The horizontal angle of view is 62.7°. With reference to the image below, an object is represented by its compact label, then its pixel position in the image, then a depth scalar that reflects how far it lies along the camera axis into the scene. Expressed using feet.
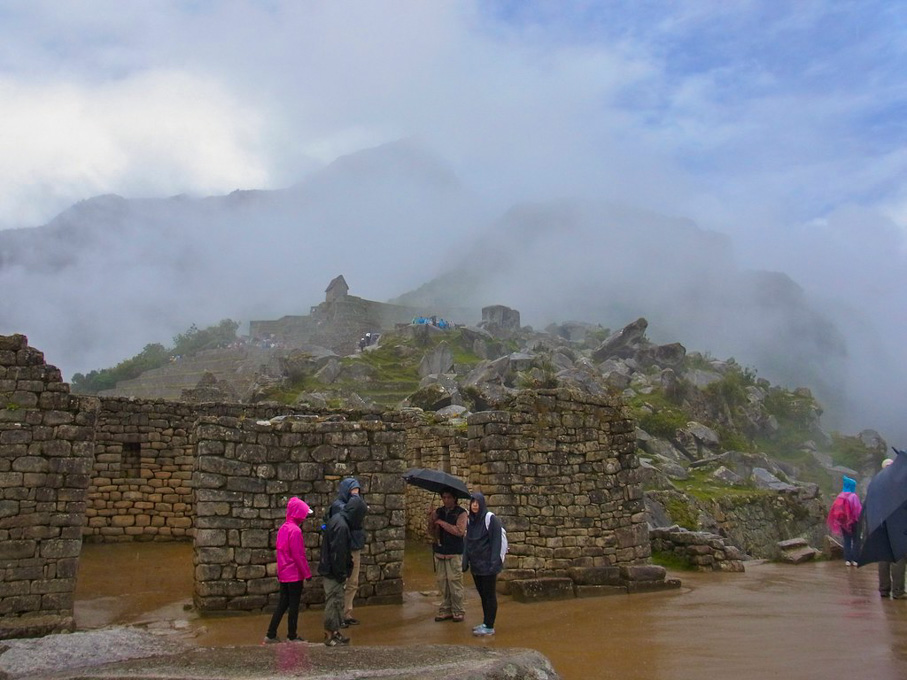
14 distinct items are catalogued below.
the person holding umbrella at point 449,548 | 31.63
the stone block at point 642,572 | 39.78
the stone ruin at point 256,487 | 28.84
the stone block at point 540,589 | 36.88
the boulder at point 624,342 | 180.65
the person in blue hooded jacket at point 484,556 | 29.14
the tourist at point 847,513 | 46.42
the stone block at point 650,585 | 39.50
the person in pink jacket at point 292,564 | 26.32
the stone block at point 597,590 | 38.32
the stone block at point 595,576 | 38.76
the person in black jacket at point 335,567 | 26.76
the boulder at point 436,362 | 150.10
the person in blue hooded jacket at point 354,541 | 28.30
